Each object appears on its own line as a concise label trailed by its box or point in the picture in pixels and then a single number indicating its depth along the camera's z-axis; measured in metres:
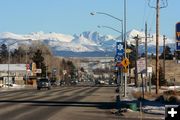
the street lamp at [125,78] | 52.53
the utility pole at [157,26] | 54.10
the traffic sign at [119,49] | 52.53
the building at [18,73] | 153.32
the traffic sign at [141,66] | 39.75
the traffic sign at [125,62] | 47.24
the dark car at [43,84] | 89.62
